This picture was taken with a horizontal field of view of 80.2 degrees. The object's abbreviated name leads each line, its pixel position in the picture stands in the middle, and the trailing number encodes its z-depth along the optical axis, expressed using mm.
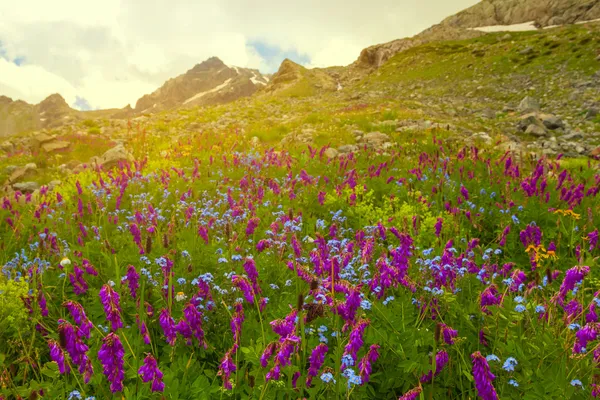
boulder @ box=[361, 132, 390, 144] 11717
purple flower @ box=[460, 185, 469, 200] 5180
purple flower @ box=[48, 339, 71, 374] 1781
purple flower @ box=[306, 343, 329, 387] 2061
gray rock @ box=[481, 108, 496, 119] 19266
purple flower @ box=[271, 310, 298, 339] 1985
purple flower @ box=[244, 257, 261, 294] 2541
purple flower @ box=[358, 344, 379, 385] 1868
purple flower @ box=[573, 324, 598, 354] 1914
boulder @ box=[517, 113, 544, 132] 14719
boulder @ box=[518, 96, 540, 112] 19877
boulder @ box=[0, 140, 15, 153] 14427
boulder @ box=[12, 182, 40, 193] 8555
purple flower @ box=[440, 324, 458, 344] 2178
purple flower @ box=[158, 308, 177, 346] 2203
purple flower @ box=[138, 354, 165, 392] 1800
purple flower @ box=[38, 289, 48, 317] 2898
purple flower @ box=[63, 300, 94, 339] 1883
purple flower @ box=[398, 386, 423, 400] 1663
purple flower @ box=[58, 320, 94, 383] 1695
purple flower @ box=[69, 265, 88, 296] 3230
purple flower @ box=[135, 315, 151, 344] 2559
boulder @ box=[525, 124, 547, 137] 13797
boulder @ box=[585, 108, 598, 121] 15961
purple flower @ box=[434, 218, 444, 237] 4018
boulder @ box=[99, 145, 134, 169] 9664
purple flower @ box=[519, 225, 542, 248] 3887
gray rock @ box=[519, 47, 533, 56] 40062
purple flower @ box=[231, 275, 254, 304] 2261
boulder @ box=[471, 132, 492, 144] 11094
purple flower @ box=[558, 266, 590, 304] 2297
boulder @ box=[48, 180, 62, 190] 8295
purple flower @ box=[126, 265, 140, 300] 2743
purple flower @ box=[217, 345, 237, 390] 1990
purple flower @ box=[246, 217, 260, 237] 4121
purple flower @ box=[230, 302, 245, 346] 2275
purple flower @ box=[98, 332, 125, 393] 1682
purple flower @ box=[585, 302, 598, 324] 2381
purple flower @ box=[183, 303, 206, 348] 2385
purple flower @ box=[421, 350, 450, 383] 2092
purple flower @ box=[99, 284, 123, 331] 1907
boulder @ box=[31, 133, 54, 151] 12781
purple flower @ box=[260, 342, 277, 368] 1872
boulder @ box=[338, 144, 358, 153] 10625
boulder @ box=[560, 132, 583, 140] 12895
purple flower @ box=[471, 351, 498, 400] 1645
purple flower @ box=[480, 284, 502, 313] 2381
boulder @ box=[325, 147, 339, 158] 9609
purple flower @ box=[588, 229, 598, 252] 3701
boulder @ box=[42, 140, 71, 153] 12547
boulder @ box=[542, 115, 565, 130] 14875
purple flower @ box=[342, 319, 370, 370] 1850
